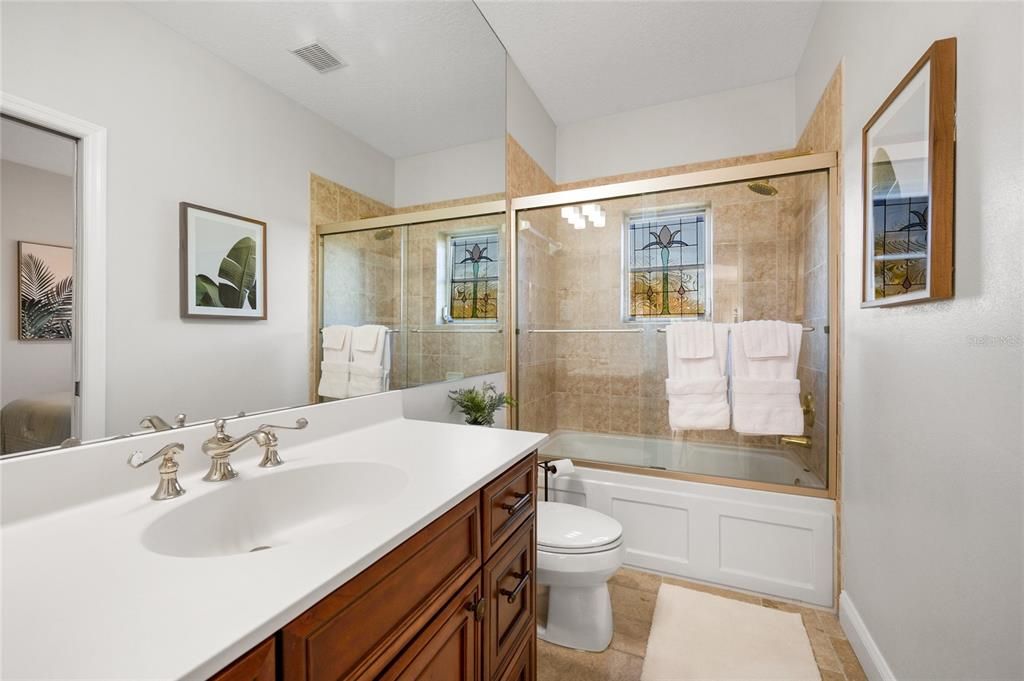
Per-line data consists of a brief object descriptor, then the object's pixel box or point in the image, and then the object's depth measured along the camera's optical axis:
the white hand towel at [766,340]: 1.95
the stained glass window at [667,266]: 2.25
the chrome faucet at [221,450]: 0.87
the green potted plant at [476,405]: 1.97
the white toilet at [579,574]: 1.51
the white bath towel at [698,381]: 2.05
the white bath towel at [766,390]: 1.92
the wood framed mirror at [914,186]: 0.98
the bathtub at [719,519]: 1.82
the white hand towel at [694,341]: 2.09
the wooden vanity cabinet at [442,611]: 0.55
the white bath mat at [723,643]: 1.46
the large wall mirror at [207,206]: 0.71
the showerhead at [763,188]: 2.01
